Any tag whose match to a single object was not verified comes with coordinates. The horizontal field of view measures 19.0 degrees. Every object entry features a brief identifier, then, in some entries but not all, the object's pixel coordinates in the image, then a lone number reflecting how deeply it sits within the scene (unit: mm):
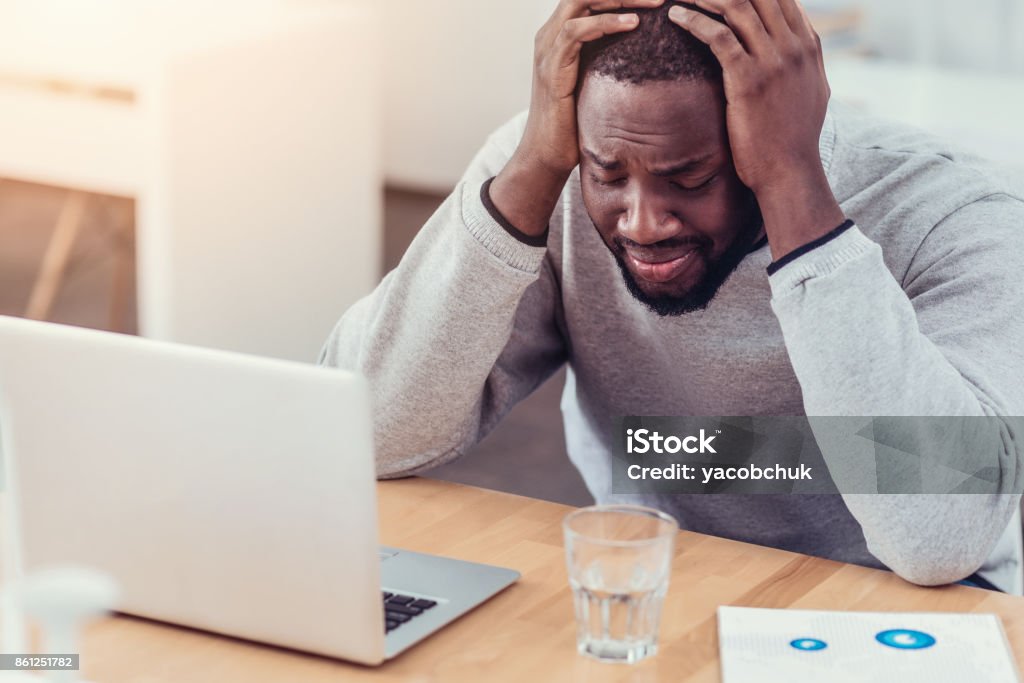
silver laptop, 2150
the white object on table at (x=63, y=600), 1860
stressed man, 2394
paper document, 2187
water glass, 2201
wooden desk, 2201
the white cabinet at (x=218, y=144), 5168
